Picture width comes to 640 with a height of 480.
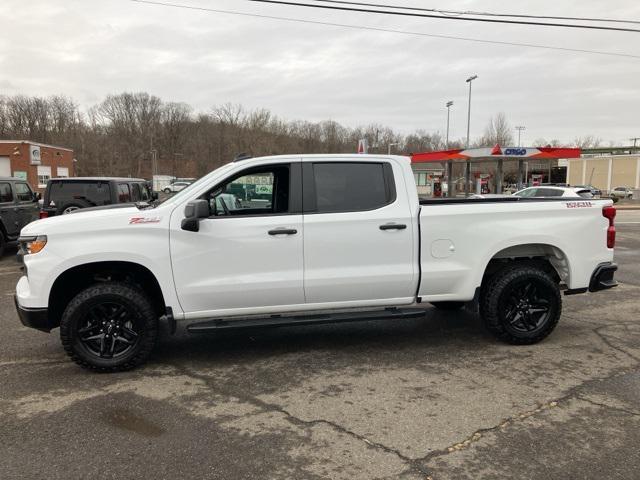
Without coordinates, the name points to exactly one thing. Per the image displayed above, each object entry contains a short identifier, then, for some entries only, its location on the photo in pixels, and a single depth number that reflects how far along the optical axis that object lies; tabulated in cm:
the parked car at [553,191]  2018
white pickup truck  447
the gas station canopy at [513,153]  2872
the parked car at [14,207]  1161
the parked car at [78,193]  1204
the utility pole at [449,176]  3703
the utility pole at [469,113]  4369
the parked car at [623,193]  5453
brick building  4106
